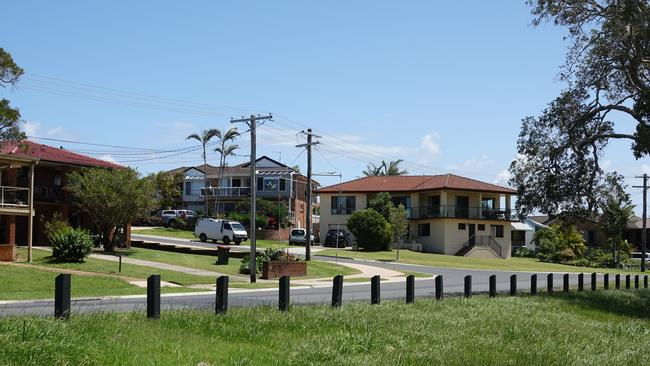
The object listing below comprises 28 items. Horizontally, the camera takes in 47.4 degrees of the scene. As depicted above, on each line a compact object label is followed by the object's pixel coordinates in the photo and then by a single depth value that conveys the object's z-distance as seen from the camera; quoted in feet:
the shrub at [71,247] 111.04
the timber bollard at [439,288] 56.44
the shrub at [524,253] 256.73
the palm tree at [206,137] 267.80
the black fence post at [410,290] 51.44
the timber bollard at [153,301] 34.65
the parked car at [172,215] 259.72
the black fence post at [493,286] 65.28
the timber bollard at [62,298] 30.96
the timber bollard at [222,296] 37.78
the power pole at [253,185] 104.94
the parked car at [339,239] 223.65
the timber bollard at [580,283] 85.60
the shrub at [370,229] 204.54
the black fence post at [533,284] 73.44
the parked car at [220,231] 197.76
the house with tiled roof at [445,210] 230.27
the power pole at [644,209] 204.13
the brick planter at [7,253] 110.42
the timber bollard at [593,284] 88.01
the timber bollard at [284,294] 40.81
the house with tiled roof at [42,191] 135.95
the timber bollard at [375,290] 49.42
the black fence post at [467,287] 61.41
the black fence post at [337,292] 44.65
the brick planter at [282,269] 112.68
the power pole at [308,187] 144.27
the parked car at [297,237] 220.23
